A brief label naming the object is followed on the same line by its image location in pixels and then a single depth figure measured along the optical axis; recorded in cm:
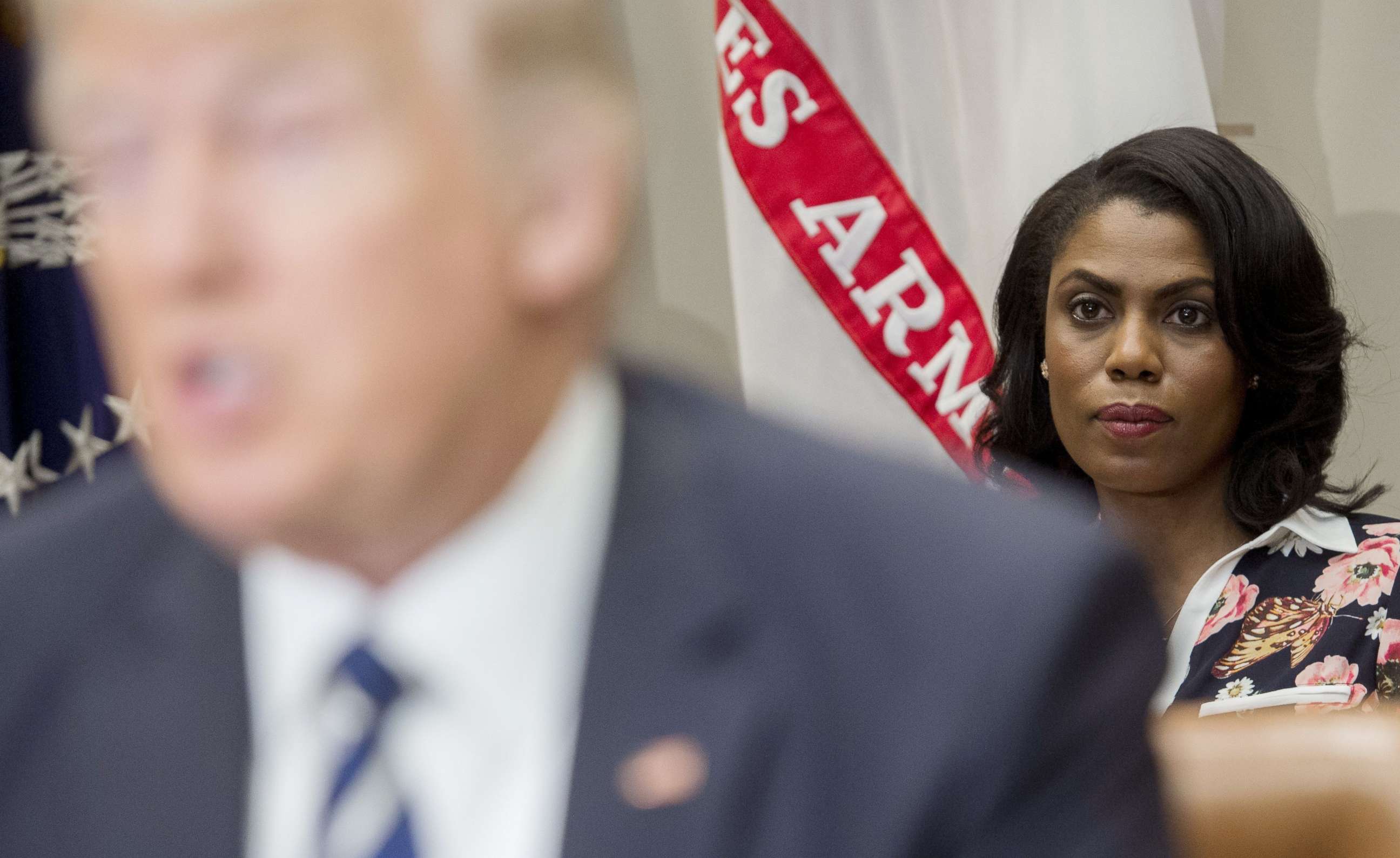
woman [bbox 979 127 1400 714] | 364
